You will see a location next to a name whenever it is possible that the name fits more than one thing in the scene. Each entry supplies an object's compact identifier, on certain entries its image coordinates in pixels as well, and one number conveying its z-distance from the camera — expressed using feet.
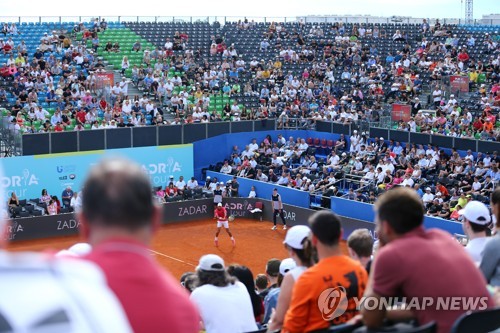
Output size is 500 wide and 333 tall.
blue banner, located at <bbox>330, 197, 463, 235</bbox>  75.15
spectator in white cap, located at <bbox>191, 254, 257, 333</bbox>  21.06
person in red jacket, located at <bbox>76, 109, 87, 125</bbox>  100.97
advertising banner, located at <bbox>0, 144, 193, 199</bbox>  87.45
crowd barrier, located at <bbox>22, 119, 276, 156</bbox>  91.91
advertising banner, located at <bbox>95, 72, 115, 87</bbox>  111.45
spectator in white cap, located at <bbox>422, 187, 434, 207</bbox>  82.32
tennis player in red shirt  81.61
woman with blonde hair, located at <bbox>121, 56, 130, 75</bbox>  122.72
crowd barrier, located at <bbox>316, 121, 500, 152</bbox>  95.30
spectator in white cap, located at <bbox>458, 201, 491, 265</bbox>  19.94
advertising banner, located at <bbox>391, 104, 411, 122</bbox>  112.88
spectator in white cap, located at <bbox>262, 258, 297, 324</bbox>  23.52
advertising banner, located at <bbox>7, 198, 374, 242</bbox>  84.48
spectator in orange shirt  16.30
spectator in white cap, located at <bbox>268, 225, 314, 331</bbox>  17.88
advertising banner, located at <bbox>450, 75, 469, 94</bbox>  123.75
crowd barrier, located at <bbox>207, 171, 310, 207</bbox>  92.68
